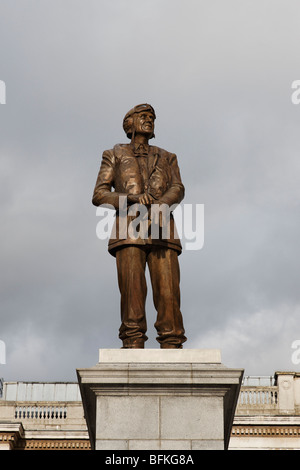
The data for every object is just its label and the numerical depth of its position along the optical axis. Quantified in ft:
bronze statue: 55.93
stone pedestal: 50.90
